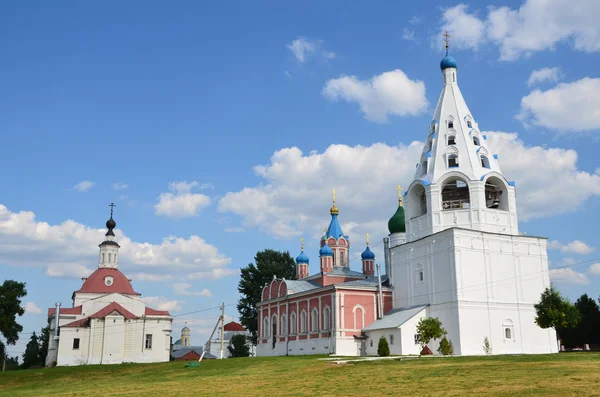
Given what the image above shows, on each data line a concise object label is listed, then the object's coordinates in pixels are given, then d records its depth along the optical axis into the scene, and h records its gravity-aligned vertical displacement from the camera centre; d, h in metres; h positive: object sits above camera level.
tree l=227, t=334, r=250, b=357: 63.56 +0.01
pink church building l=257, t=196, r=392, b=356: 38.41 +2.63
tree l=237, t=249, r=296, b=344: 60.56 +6.45
